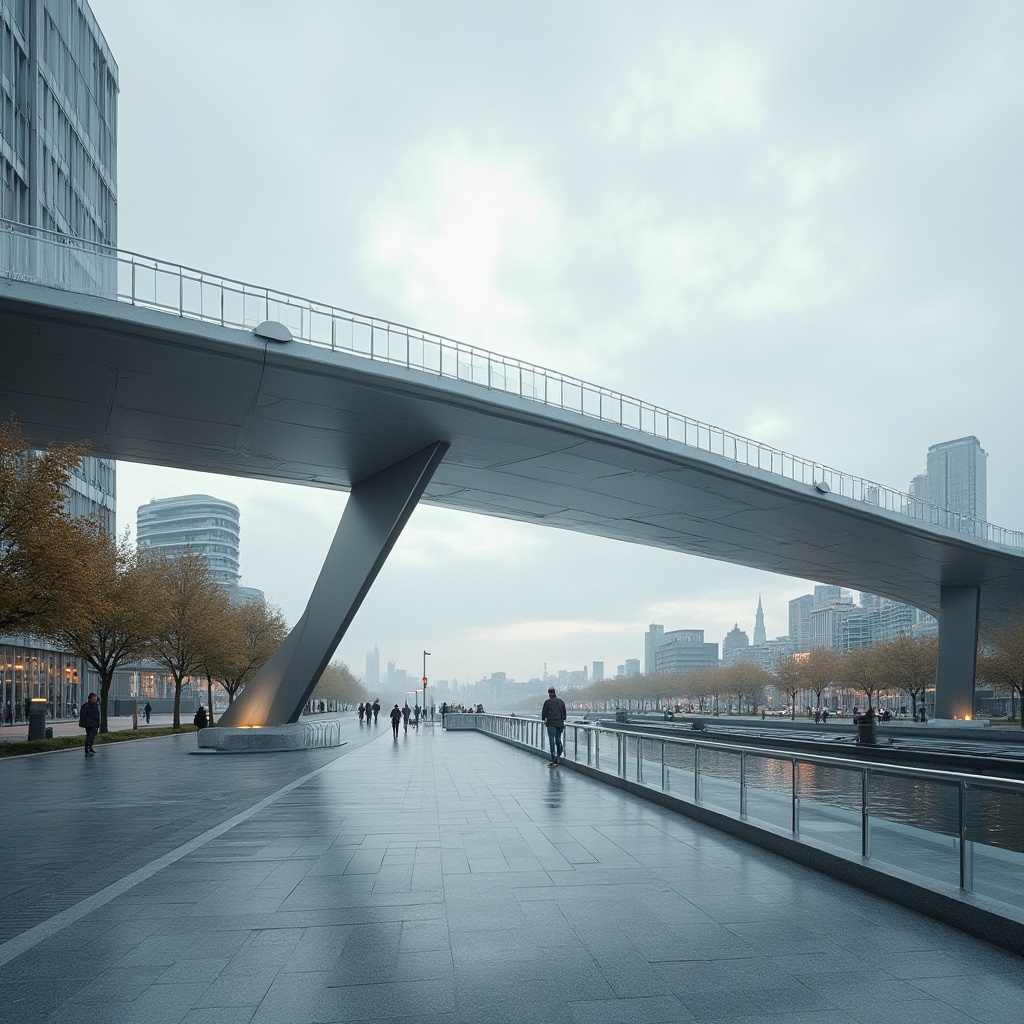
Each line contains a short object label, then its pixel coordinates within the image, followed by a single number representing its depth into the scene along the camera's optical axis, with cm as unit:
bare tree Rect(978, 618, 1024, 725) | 5091
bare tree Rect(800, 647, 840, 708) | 8394
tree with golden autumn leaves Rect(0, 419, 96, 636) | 2005
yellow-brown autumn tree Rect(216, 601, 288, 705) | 4953
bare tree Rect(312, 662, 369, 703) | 9938
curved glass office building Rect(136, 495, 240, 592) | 16325
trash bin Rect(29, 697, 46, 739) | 2839
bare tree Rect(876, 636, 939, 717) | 6756
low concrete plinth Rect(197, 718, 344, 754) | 2627
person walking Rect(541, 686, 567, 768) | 1866
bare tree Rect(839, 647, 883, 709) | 7331
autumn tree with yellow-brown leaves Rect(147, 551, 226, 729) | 3931
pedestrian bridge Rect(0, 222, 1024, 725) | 1950
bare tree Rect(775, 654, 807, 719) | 8788
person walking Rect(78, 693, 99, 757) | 2500
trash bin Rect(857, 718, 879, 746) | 3004
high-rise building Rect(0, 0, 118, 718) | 4069
